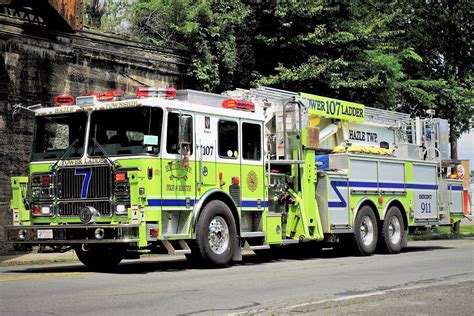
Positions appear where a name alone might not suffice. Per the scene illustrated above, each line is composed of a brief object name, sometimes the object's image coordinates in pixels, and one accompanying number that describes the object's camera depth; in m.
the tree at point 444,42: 33.06
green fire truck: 13.10
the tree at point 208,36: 24.25
